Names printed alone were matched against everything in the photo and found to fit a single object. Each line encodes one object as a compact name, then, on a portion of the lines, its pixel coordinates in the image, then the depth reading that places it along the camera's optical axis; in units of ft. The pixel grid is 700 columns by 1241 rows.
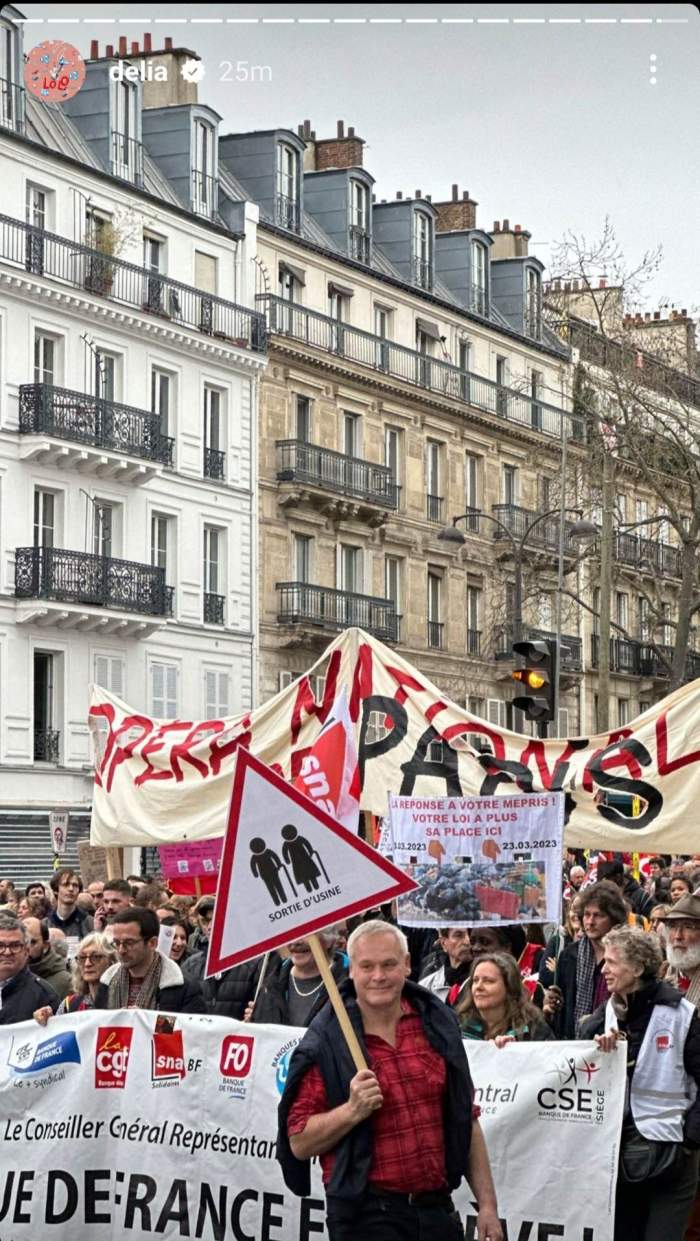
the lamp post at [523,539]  117.19
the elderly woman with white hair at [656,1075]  27.68
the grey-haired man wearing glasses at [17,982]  35.06
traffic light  65.26
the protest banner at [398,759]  41.81
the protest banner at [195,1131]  29.63
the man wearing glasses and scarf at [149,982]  33.40
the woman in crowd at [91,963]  35.14
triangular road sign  23.62
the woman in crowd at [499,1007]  29.76
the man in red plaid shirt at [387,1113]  21.86
